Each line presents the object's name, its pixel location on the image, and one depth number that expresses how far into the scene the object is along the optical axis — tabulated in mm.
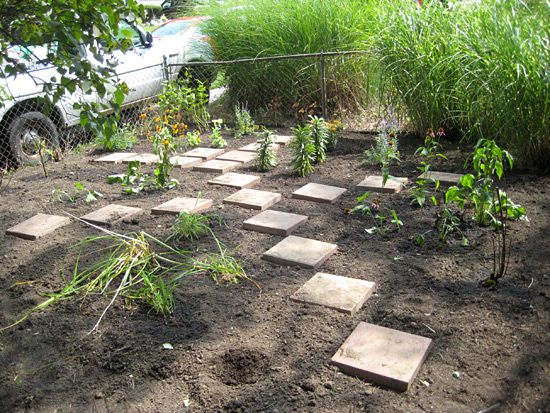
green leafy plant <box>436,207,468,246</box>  3277
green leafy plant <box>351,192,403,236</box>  3500
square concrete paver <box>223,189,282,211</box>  4066
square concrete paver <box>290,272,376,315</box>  2619
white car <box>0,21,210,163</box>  5438
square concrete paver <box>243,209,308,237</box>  3564
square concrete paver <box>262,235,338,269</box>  3102
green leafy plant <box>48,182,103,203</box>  4379
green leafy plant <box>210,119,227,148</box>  6109
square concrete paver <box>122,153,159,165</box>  5625
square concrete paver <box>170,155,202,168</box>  5379
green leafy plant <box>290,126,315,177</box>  4773
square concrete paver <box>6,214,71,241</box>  3693
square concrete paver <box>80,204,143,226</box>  3846
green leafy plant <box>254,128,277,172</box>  5066
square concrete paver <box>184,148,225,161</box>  5691
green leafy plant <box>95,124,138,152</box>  6187
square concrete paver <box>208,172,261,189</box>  4633
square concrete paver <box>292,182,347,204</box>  4164
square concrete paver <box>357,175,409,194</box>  4320
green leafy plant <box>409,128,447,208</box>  3711
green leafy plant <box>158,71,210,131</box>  6898
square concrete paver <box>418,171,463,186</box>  4361
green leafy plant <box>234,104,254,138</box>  6703
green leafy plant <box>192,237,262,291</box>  2932
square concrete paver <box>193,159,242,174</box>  5139
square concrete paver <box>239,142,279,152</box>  5948
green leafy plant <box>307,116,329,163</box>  5113
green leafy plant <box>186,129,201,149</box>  5973
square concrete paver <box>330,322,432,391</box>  2061
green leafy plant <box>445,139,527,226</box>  3043
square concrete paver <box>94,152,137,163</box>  5688
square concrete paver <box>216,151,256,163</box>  5497
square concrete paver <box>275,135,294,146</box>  6228
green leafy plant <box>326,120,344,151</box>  5627
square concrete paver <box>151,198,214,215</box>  3956
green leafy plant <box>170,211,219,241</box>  3436
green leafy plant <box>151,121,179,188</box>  4590
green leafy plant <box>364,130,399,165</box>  4945
